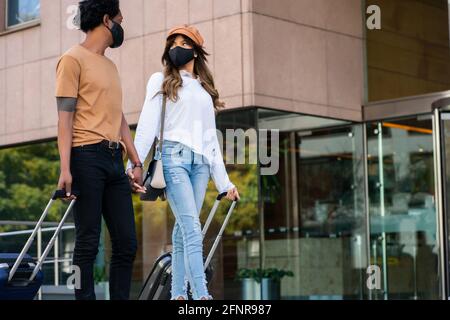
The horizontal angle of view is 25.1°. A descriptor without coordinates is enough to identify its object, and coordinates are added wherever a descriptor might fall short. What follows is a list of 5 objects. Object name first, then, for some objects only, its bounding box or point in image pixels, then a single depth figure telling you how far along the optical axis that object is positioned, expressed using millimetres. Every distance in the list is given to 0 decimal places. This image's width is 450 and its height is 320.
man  5730
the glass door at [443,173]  12234
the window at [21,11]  15523
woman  6434
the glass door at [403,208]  13539
